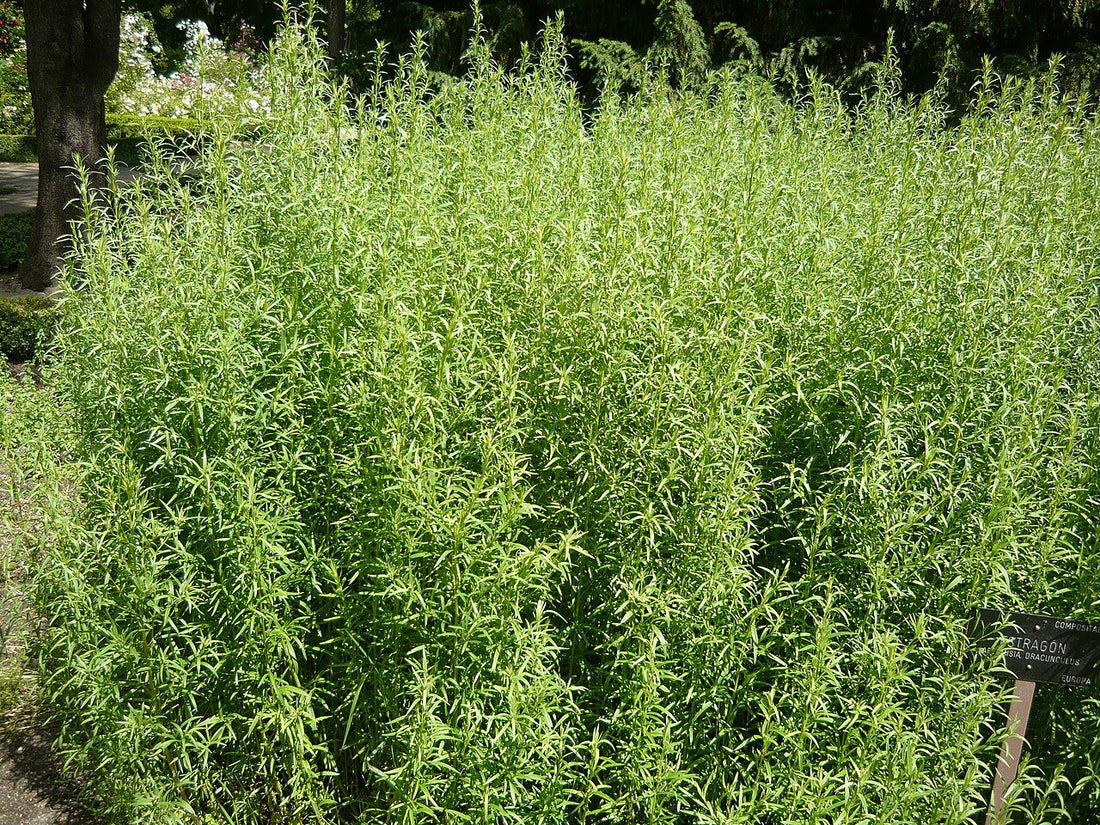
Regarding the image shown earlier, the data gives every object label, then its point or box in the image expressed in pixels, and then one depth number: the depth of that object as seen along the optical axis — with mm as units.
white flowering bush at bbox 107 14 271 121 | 4534
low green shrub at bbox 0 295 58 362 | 6461
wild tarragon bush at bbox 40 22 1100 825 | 2074
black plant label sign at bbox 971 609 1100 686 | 2084
